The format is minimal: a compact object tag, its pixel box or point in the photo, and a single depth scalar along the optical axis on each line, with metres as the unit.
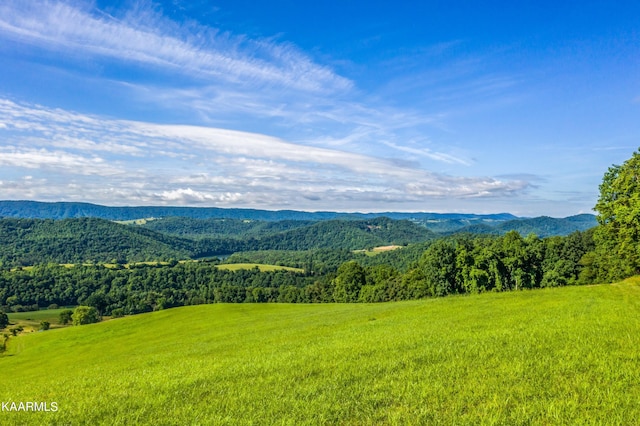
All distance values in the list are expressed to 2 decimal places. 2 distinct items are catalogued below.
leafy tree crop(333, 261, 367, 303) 115.06
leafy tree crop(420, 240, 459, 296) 85.44
